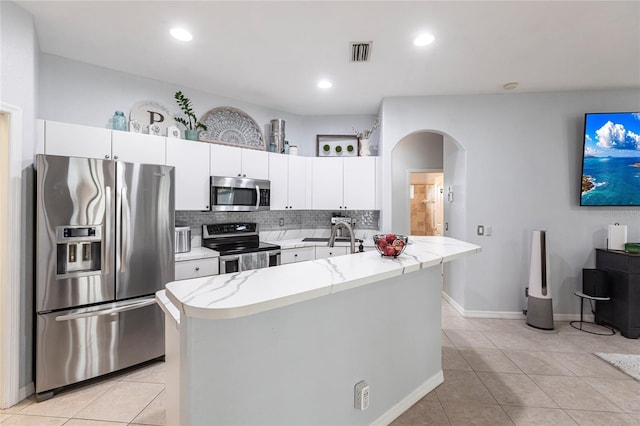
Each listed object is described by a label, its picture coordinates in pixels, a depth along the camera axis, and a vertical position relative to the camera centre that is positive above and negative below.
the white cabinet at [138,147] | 2.77 +0.59
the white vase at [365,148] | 4.29 +0.91
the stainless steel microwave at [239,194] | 3.45 +0.20
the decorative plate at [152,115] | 3.26 +1.05
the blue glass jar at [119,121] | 2.93 +0.85
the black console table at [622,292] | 3.20 -0.84
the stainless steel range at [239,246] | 3.31 -0.43
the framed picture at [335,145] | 4.59 +1.02
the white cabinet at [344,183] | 4.20 +0.40
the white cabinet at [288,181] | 4.01 +0.41
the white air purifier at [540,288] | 3.45 -0.86
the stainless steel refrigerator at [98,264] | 2.18 -0.44
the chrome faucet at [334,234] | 2.13 -0.16
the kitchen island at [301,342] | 1.15 -0.63
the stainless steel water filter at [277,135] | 4.19 +1.06
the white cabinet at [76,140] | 2.43 +0.57
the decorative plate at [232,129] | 3.81 +1.08
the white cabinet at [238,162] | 3.49 +0.59
